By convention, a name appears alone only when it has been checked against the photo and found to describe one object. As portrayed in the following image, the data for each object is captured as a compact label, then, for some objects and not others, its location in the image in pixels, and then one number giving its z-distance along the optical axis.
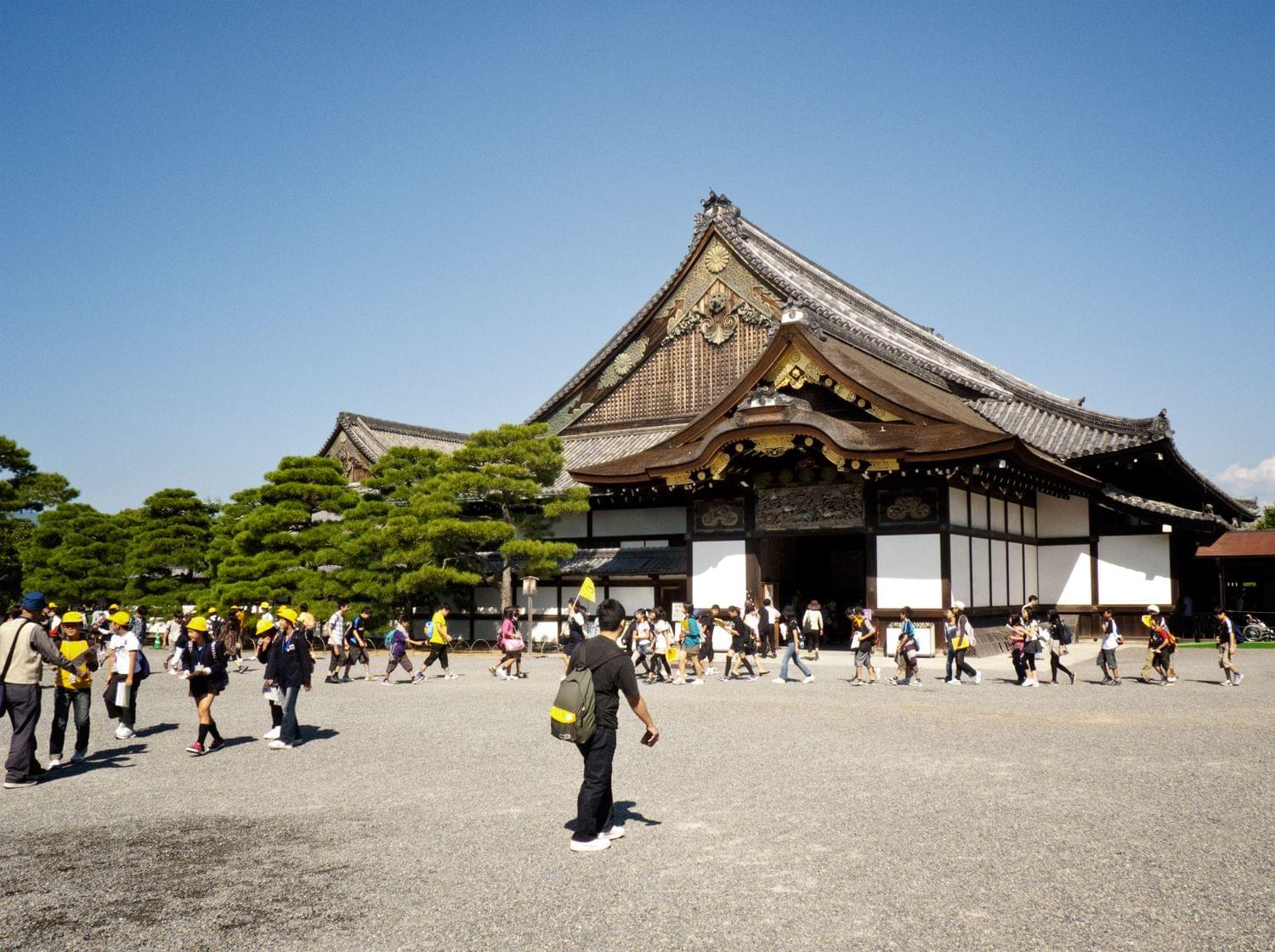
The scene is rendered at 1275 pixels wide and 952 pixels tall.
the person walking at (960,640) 20.53
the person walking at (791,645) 20.34
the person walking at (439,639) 22.78
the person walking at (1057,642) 20.11
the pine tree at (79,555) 43.97
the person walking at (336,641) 22.75
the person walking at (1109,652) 19.94
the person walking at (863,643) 20.41
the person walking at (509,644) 22.61
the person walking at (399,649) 21.95
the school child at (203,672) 12.59
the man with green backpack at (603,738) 7.72
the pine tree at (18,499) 50.28
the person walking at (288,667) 13.02
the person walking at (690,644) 21.84
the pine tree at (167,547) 41.94
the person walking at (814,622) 27.14
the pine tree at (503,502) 30.41
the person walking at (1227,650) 19.28
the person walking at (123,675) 14.21
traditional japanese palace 27.00
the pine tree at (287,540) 33.78
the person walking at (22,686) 10.74
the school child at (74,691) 11.95
